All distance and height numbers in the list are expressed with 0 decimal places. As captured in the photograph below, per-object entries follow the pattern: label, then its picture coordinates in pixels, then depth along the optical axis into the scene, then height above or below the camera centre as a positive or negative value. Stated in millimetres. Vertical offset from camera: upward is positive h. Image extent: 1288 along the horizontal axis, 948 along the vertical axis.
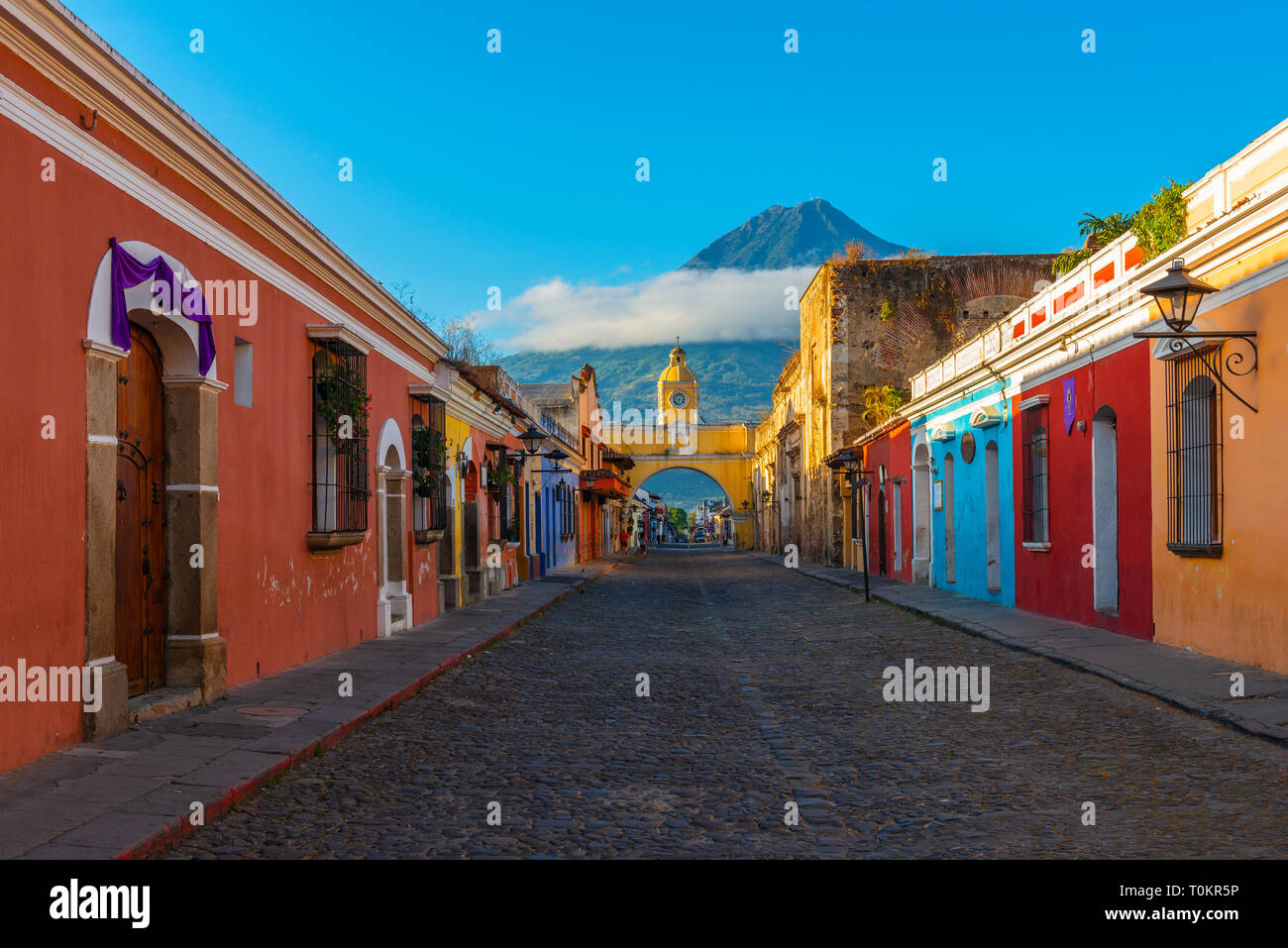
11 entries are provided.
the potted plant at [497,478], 20719 +383
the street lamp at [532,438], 21047 +1269
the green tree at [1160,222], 9859 +2485
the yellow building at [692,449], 63625 +2773
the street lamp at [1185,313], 8336 +1378
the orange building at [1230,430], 8141 +467
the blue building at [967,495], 15922 -90
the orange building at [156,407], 5523 +681
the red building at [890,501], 23031 -215
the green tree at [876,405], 29766 +2422
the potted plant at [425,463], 14688 +522
